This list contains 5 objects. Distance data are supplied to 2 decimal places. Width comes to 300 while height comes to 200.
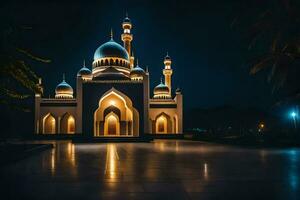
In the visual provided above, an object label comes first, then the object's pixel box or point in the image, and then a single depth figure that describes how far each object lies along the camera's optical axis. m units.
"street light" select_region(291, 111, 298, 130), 24.39
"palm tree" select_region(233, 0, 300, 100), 7.28
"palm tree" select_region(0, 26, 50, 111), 7.23
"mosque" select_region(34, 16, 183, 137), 32.47
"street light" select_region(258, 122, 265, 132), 52.17
